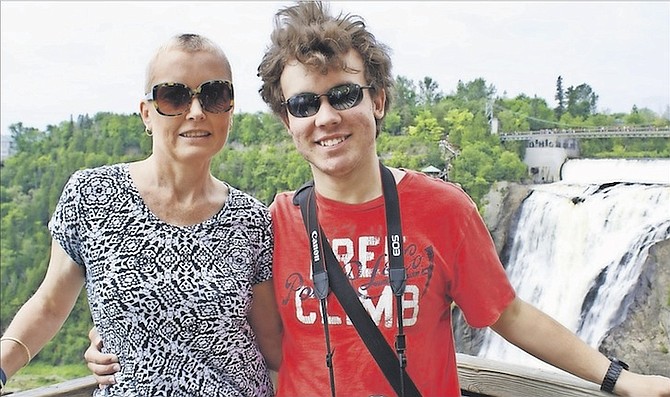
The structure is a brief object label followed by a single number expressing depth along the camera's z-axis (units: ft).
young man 4.57
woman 4.45
